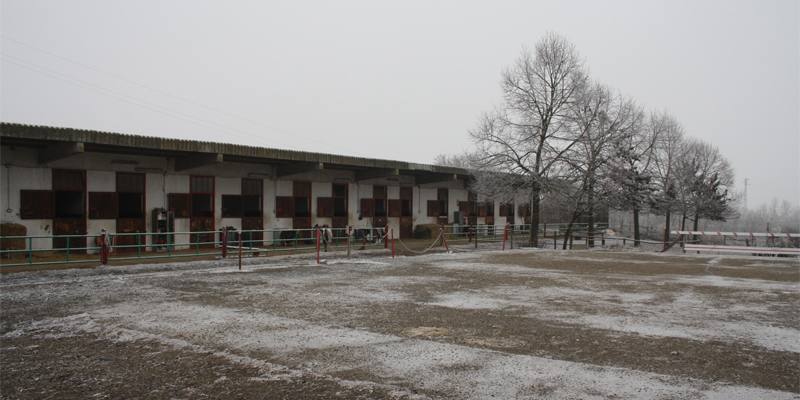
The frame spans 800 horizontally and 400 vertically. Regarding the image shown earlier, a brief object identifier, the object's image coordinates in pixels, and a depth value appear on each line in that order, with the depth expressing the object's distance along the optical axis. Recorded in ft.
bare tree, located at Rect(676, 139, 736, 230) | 147.23
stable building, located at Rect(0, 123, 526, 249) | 60.18
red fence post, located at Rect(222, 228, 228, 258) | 61.67
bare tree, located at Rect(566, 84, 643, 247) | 98.99
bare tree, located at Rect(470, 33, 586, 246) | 99.60
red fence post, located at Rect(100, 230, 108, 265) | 52.37
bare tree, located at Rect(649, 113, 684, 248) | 142.72
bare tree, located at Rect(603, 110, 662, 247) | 104.99
